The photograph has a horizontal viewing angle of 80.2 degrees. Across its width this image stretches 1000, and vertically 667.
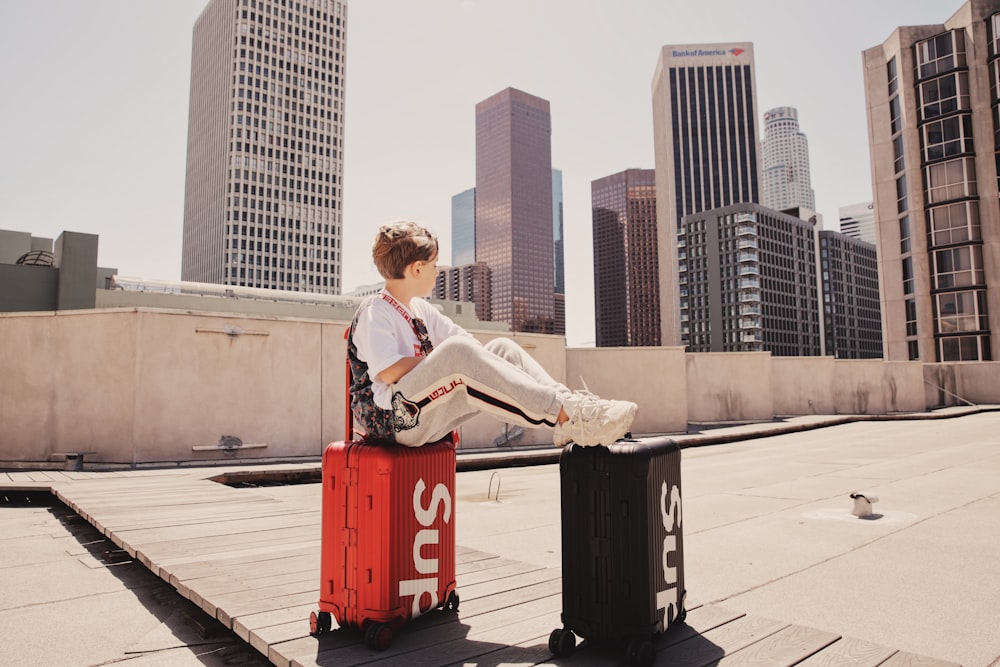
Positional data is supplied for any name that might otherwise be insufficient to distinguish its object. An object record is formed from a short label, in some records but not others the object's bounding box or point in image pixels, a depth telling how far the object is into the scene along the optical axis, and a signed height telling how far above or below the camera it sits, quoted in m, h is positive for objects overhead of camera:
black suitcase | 1.90 -0.54
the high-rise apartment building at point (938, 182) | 39.59 +13.55
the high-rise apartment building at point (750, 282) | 107.44 +18.21
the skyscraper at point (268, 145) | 108.88 +45.90
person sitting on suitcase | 1.96 +0.02
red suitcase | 2.11 -0.54
